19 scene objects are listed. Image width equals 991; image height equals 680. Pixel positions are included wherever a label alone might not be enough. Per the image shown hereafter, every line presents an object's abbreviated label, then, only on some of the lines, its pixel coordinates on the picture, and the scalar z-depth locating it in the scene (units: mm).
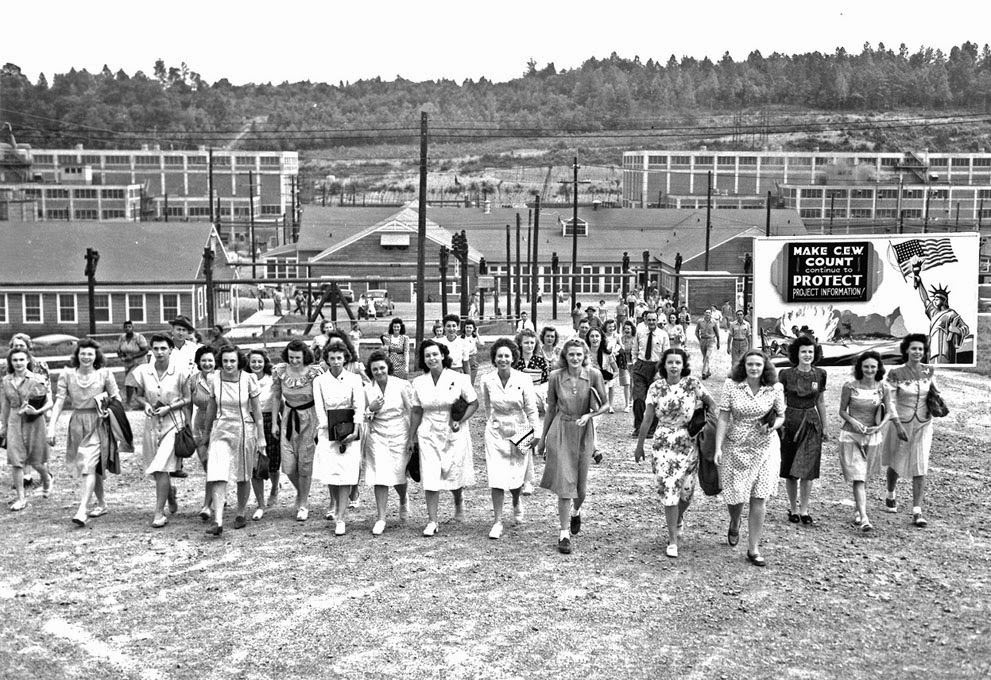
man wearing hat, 13126
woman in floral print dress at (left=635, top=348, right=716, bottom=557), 10188
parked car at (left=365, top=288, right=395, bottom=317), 56281
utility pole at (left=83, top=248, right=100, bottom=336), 33219
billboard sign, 17594
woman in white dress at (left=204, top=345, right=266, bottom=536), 11023
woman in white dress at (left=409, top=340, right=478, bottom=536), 10992
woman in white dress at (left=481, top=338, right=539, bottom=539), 10953
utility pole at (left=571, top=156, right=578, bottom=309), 53088
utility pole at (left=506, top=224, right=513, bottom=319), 49288
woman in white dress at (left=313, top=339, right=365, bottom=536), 11023
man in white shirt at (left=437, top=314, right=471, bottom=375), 16422
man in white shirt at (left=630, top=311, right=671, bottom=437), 16578
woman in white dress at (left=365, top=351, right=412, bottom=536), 11078
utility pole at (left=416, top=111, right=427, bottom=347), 25438
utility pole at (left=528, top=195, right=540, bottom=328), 44844
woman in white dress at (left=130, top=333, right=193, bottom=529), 11273
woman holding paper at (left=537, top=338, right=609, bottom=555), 10547
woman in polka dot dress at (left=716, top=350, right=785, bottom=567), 10211
